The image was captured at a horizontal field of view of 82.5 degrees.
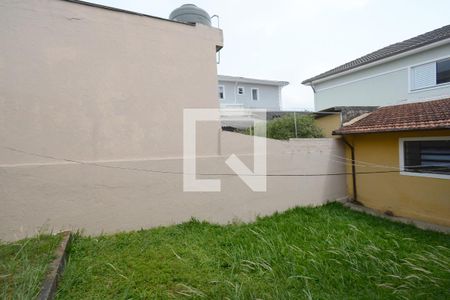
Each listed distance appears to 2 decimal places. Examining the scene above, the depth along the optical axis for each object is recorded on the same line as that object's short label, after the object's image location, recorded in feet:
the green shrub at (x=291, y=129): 30.42
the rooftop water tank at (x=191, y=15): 22.65
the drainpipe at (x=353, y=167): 30.19
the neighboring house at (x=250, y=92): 69.77
